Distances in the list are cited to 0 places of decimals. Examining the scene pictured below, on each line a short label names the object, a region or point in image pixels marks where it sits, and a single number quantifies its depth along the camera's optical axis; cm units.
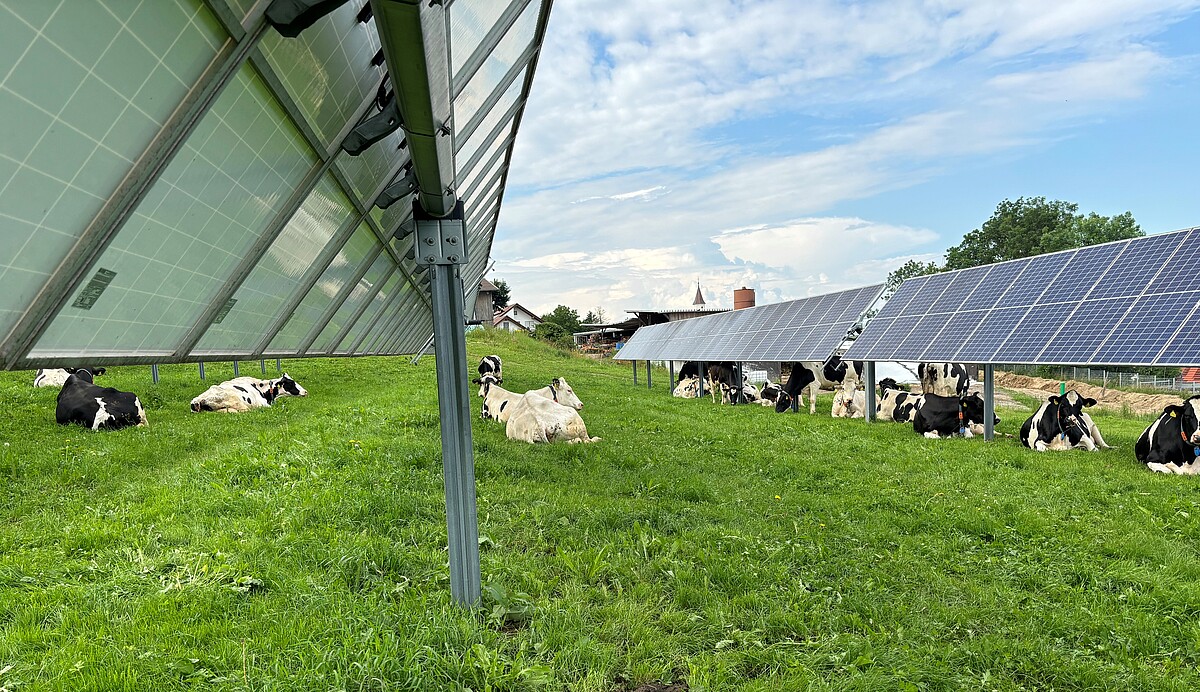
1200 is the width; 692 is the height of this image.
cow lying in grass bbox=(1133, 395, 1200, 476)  747
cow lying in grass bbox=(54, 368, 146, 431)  906
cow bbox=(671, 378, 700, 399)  2067
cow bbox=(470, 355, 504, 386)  1855
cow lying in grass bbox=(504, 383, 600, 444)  932
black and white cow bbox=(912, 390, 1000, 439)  1053
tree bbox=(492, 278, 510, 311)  8112
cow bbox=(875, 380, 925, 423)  1272
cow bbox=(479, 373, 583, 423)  1176
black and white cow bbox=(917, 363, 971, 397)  1430
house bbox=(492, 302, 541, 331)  7201
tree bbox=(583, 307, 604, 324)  7906
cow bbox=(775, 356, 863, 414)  1502
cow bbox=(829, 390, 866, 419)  1426
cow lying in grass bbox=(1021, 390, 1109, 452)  905
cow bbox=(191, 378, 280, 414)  1171
